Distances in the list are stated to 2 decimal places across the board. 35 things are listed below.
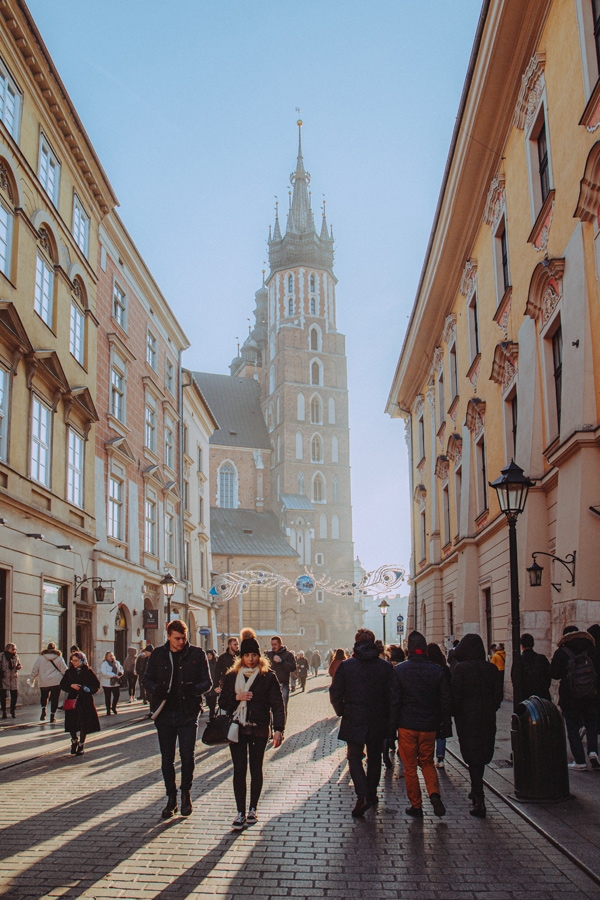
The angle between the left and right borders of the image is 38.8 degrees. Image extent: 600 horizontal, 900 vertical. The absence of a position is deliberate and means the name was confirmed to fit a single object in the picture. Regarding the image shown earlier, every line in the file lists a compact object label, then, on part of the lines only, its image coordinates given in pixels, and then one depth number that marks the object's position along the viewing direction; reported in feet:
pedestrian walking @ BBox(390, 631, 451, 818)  23.49
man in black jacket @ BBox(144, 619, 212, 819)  23.36
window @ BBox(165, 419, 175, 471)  107.65
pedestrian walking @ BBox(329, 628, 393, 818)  24.09
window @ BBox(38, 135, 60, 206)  62.35
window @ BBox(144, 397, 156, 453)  96.43
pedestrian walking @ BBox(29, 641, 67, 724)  47.93
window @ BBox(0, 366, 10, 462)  52.16
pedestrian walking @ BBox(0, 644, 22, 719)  49.37
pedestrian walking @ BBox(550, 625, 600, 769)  27.63
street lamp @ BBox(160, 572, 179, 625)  71.51
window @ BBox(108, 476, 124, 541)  79.15
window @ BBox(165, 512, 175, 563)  104.54
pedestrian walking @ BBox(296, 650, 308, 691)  100.43
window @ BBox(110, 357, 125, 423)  82.38
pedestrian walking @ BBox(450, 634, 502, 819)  23.53
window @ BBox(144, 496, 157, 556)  93.40
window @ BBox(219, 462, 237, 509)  246.39
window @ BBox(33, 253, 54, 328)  59.88
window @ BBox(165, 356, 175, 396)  110.22
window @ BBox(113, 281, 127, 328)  86.07
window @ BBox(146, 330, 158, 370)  100.22
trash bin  23.68
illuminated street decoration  107.01
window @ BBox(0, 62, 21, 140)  54.34
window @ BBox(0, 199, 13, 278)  53.16
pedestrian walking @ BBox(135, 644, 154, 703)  64.44
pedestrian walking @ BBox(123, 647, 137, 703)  71.36
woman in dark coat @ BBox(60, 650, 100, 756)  35.88
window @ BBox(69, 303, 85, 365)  69.00
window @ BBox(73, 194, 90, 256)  71.67
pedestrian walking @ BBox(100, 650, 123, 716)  53.11
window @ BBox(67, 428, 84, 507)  66.74
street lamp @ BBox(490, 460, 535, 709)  29.09
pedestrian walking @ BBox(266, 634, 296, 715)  47.06
